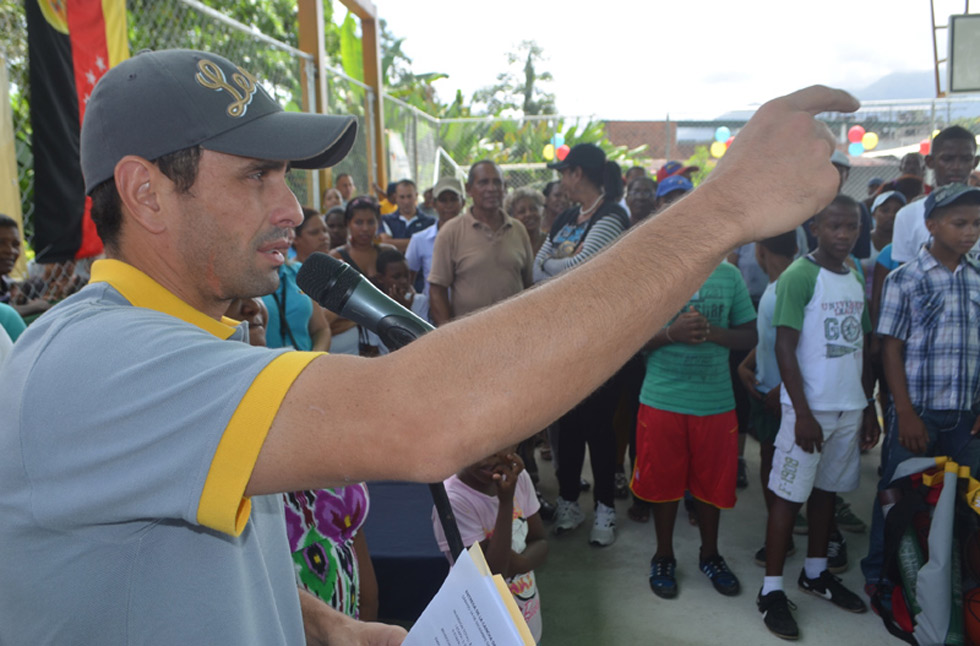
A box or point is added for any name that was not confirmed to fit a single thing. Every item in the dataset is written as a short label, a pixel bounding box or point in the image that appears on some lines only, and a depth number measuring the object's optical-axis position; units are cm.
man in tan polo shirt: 494
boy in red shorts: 382
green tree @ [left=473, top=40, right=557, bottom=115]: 4269
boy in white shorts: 351
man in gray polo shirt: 72
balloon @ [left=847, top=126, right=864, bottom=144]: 1101
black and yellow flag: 355
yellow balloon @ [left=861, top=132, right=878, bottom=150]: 1105
